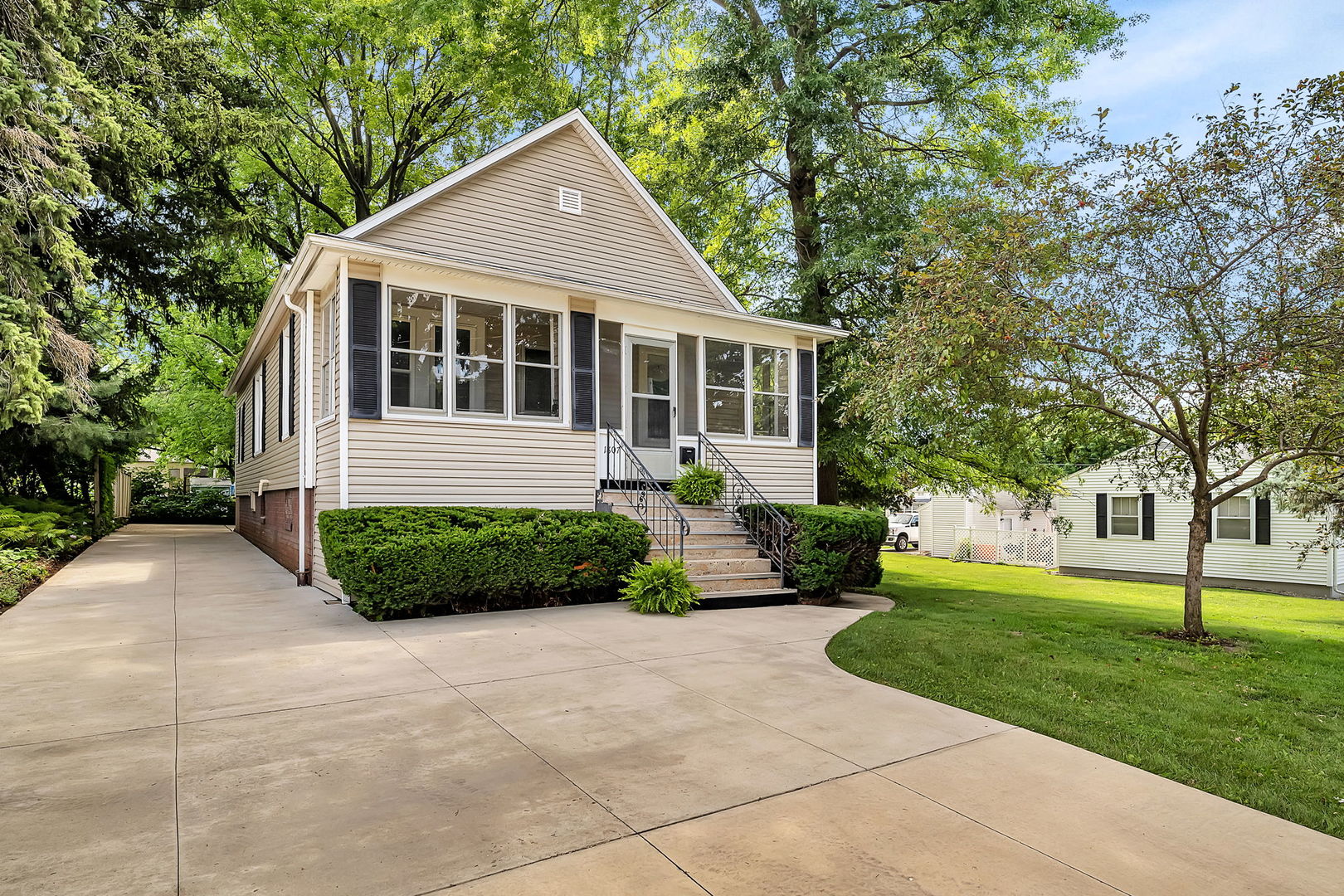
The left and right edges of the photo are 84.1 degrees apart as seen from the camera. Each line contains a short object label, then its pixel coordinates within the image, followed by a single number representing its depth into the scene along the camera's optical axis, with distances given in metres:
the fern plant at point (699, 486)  10.65
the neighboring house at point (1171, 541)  17.38
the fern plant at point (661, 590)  8.09
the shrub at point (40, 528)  10.63
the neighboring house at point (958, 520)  26.66
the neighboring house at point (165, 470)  23.91
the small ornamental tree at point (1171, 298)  6.58
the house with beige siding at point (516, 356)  8.60
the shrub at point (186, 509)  25.73
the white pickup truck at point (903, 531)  31.70
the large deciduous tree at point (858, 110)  13.72
